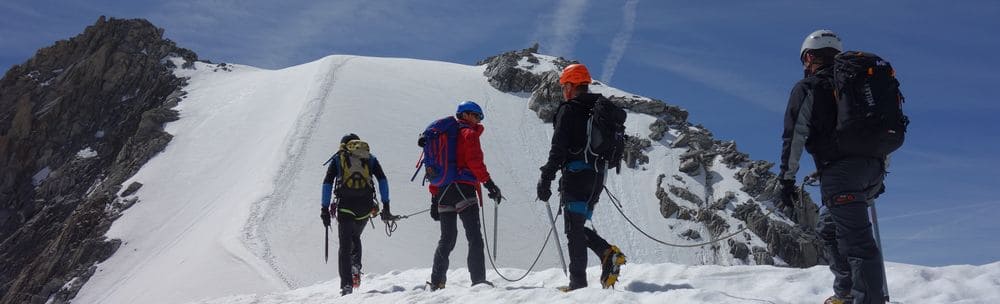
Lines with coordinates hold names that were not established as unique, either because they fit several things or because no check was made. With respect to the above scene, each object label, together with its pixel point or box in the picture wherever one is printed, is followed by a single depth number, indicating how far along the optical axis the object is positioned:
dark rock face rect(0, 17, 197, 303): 25.83
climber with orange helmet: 6.46
